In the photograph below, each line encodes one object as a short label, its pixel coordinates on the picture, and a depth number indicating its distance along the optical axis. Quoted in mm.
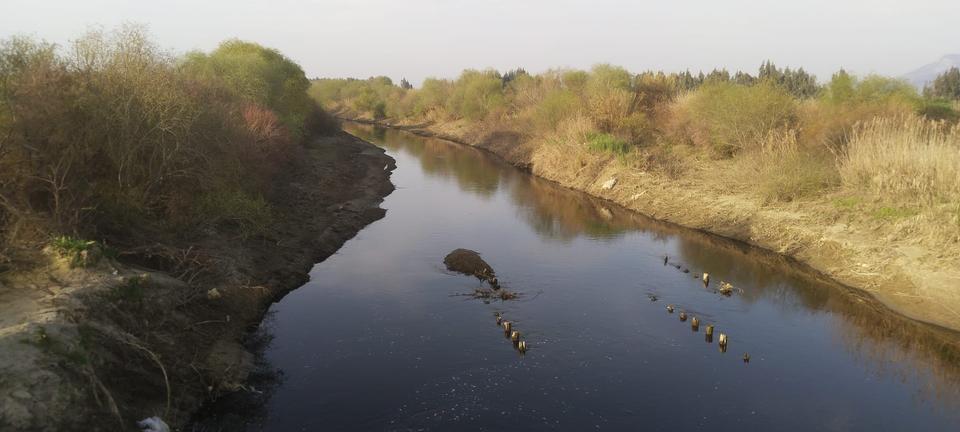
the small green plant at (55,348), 9516
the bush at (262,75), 32719
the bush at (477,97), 71250
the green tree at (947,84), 71938
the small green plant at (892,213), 20656
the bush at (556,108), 45906
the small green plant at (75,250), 12055
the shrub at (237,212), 19047
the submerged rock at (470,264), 19781
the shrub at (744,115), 32406
